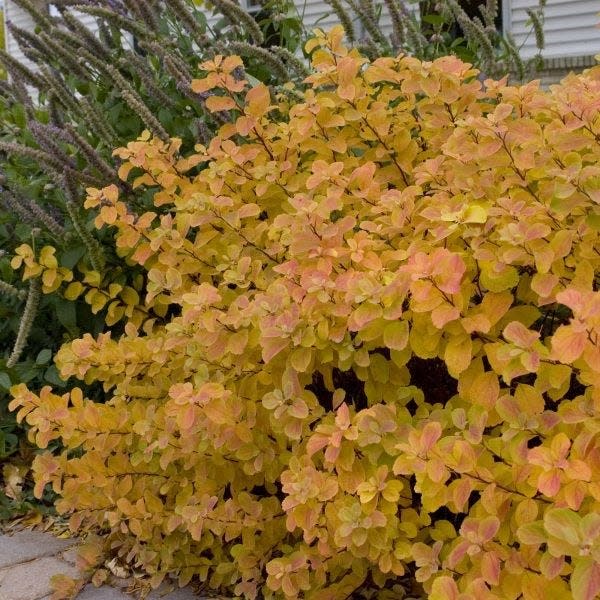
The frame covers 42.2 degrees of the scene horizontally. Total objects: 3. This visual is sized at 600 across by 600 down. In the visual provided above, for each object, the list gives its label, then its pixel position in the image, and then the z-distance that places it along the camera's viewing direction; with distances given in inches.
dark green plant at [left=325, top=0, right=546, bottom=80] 102.7
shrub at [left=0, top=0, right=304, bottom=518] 96.3
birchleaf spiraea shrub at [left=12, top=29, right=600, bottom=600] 51.8
